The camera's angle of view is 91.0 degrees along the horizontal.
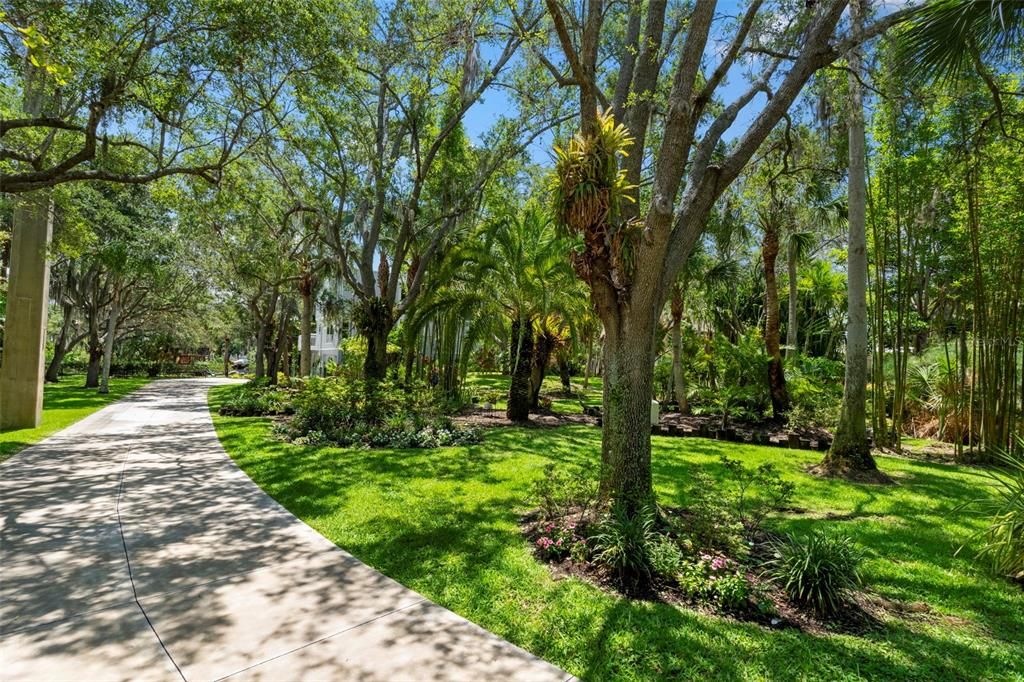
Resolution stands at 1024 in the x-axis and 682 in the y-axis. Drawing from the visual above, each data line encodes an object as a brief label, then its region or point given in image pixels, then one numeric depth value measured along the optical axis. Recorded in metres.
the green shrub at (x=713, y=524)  4.58
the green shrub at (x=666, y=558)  4.20
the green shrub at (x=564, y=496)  5.44
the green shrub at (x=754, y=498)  4.93
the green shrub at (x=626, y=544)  4.22
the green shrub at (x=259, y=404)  15.41
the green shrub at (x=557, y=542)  4.71
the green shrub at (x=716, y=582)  3.81
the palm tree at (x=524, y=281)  13.16
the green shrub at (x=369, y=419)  10.62
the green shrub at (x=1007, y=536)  4.53
